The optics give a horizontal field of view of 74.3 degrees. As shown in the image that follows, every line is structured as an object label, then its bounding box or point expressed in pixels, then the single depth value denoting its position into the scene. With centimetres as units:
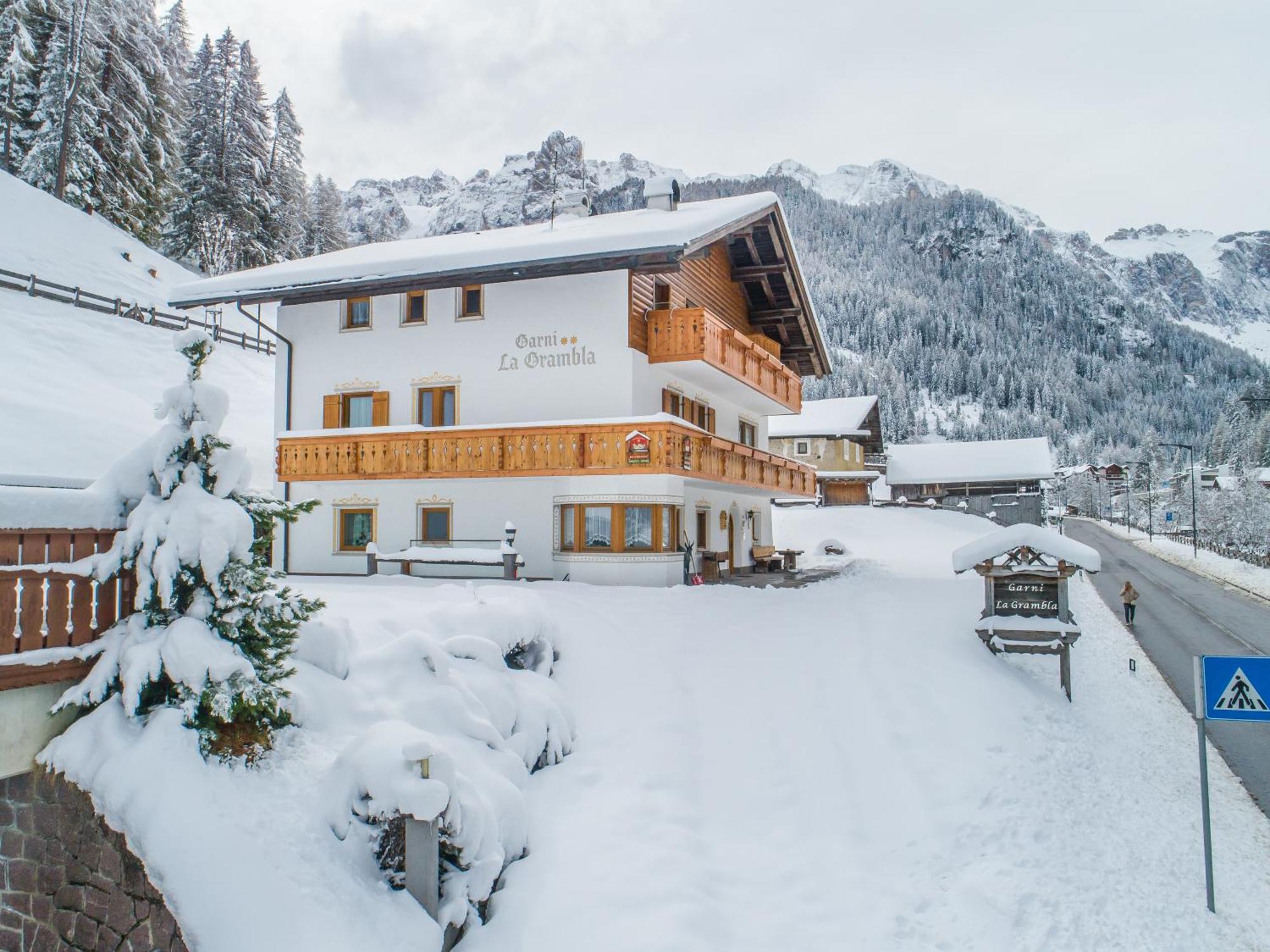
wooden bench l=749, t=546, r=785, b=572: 2995
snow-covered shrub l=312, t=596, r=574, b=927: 715
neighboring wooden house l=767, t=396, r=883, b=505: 6178
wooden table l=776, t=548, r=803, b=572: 2988
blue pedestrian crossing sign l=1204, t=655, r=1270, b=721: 936
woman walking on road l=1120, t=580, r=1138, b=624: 2848
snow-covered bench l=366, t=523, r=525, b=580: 1881
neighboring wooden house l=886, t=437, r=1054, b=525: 7081
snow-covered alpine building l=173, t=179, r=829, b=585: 2034
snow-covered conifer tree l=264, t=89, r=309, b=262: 5934
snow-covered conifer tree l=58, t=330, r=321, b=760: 729
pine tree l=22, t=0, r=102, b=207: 4438
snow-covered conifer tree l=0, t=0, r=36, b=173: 4500
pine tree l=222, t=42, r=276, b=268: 5625
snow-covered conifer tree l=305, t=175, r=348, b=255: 6924
